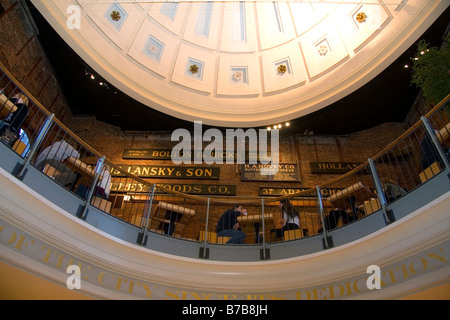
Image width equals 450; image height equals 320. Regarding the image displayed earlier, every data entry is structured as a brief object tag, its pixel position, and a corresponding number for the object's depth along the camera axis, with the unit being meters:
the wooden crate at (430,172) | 5.13
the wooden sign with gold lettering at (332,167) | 12.08
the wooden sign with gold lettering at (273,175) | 11.95
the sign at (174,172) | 11.97
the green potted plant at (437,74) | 6.53
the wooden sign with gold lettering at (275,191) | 11.46
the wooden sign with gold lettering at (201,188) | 11.48
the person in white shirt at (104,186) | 6.51
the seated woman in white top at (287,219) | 7.05
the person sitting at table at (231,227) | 6.97
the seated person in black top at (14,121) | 5.29
